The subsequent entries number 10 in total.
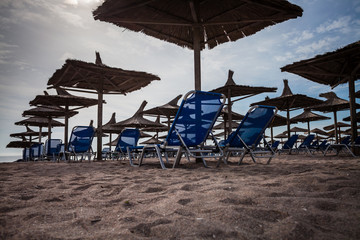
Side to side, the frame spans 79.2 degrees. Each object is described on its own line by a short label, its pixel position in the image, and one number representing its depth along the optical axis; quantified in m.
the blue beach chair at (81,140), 6.00
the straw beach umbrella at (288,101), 10.78
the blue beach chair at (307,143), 8.55
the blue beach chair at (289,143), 8.74
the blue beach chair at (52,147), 7.92
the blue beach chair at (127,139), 6.04
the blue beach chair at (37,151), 9.42
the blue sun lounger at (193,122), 3.28
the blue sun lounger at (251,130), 3.91
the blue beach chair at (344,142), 6.43
